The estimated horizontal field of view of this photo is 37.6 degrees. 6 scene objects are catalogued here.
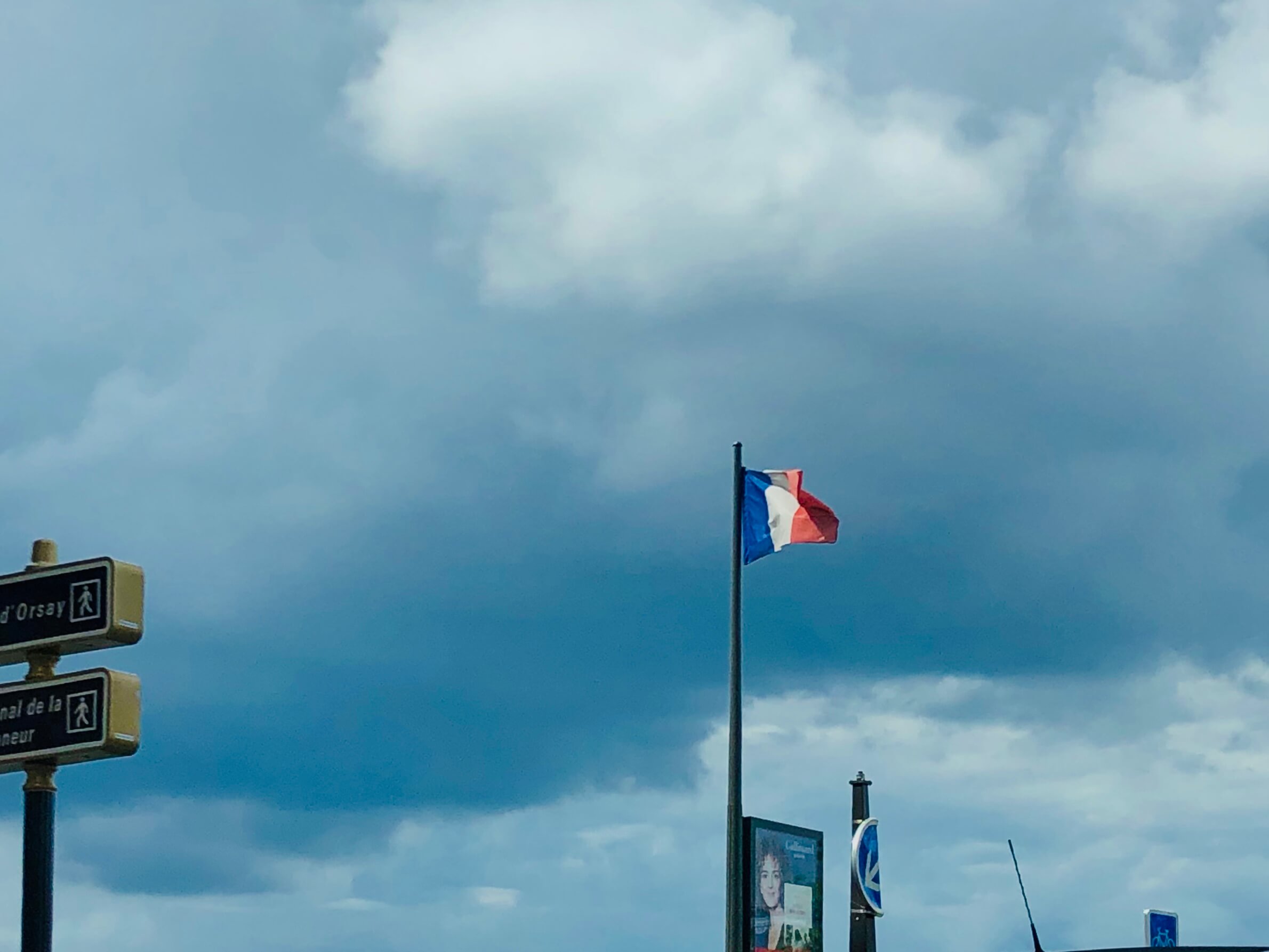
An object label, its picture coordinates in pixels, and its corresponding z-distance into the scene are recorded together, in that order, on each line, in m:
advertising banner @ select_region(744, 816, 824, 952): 34.03
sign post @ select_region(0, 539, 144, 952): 16.73
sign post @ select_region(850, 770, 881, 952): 35.09
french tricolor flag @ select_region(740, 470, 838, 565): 27.34
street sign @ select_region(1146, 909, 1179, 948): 31.02
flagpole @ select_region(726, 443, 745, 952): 23.64
